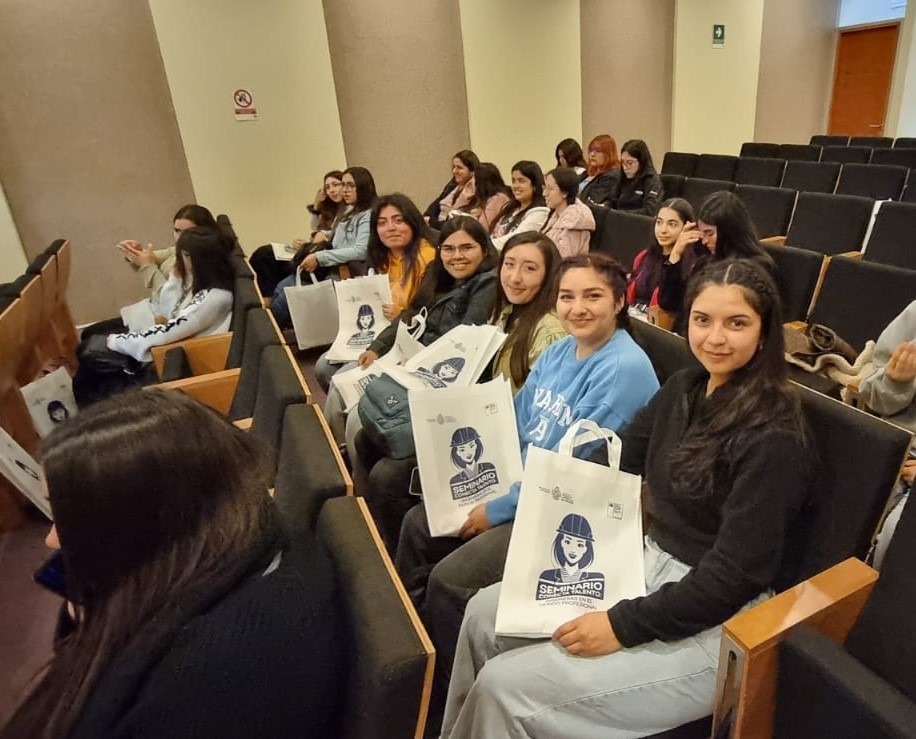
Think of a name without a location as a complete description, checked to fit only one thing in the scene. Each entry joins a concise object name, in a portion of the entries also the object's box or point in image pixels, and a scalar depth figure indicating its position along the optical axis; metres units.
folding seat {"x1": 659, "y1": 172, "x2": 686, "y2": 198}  4.50
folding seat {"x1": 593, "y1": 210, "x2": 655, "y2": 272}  3.03
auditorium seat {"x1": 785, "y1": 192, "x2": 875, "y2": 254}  3.18
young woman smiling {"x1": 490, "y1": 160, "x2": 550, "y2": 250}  3.66
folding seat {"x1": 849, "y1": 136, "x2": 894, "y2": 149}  6.01
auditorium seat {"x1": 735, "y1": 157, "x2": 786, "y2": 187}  5.00
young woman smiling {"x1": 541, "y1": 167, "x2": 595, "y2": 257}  3.33
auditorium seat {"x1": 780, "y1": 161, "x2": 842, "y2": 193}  4.54
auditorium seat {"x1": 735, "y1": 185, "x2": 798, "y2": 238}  3.60
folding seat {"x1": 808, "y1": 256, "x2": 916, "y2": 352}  2.00
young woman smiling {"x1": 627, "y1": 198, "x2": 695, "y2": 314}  2.56
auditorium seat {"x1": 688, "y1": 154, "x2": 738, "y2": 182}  5.34
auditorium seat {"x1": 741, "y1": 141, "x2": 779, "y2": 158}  6.14
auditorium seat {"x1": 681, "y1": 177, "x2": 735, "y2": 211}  4.04
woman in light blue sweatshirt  1.43
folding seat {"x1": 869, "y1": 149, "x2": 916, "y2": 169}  4.73
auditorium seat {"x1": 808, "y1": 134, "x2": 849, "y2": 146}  6.66
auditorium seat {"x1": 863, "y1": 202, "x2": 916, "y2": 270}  2.73
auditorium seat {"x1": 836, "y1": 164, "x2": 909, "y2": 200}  4.11
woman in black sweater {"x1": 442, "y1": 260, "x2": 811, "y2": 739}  1.06
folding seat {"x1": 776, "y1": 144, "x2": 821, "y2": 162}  5.75
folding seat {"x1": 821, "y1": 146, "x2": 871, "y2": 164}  5.24
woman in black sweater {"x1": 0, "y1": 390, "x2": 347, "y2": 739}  0.68
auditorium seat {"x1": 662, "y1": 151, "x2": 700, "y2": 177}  5.75
